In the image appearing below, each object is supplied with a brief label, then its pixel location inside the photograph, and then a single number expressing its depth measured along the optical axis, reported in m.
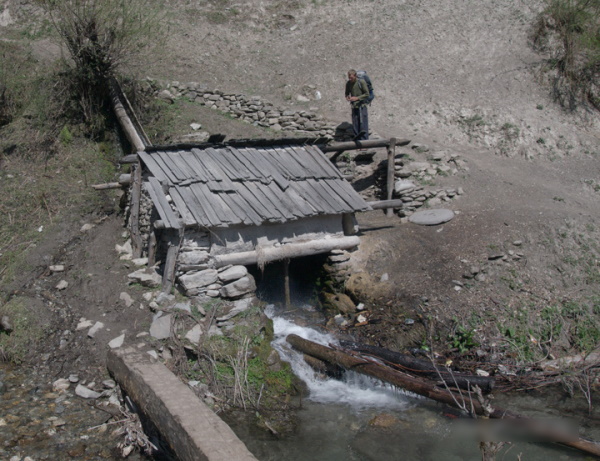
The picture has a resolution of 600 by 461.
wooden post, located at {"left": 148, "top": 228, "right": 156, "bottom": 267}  8.41
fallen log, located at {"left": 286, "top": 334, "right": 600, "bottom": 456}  5.68
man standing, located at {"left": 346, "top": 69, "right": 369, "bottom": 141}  11.84
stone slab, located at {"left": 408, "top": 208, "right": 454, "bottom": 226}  10.45
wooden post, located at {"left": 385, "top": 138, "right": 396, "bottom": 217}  11.39
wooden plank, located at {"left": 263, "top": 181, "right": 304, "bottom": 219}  8.36
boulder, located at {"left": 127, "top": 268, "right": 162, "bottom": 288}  7.91
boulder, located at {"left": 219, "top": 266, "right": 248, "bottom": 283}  7.63
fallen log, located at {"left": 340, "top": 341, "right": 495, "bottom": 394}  6.58
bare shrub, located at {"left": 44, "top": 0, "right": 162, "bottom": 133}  11.25
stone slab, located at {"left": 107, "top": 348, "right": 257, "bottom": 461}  4.62
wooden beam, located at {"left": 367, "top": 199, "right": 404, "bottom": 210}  10.12
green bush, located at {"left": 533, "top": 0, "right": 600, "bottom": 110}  14.43
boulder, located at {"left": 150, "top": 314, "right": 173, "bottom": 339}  7.01
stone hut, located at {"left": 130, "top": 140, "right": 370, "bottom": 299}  7.62
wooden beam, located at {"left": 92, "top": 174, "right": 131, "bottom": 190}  9.14
